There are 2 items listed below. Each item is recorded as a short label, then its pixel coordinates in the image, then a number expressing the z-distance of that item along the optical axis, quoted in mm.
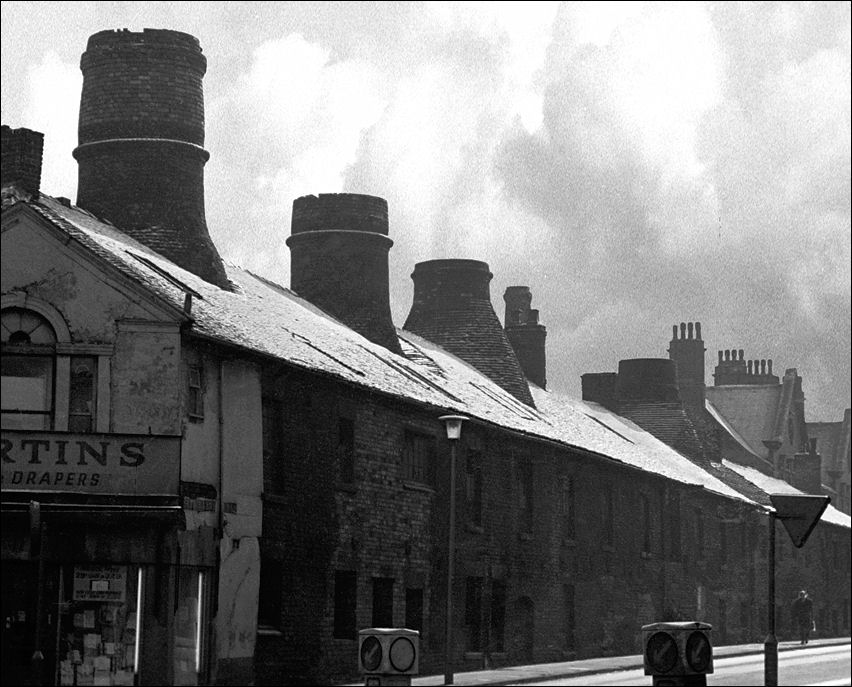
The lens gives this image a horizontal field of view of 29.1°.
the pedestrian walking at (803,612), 47625
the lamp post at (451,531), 26562
